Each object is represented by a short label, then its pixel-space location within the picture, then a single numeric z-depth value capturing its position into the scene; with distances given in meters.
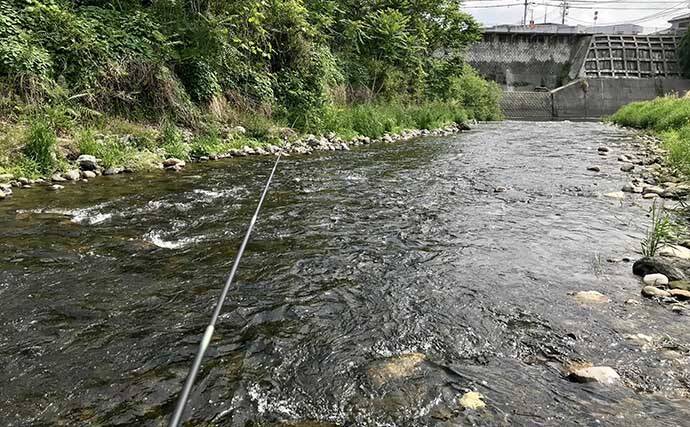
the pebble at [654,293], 2.85
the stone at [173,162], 7.20
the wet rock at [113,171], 6.47
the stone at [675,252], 3.44
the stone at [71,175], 5.97
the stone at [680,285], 2.92
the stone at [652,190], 5.78
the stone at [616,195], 5.62
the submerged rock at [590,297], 2.80
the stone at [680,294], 2.81
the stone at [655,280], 3.01
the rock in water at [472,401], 1.88
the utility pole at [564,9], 59.41
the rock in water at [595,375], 2.03
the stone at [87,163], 6.37
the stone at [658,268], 3.07
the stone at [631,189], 5.98
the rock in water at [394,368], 2.06
